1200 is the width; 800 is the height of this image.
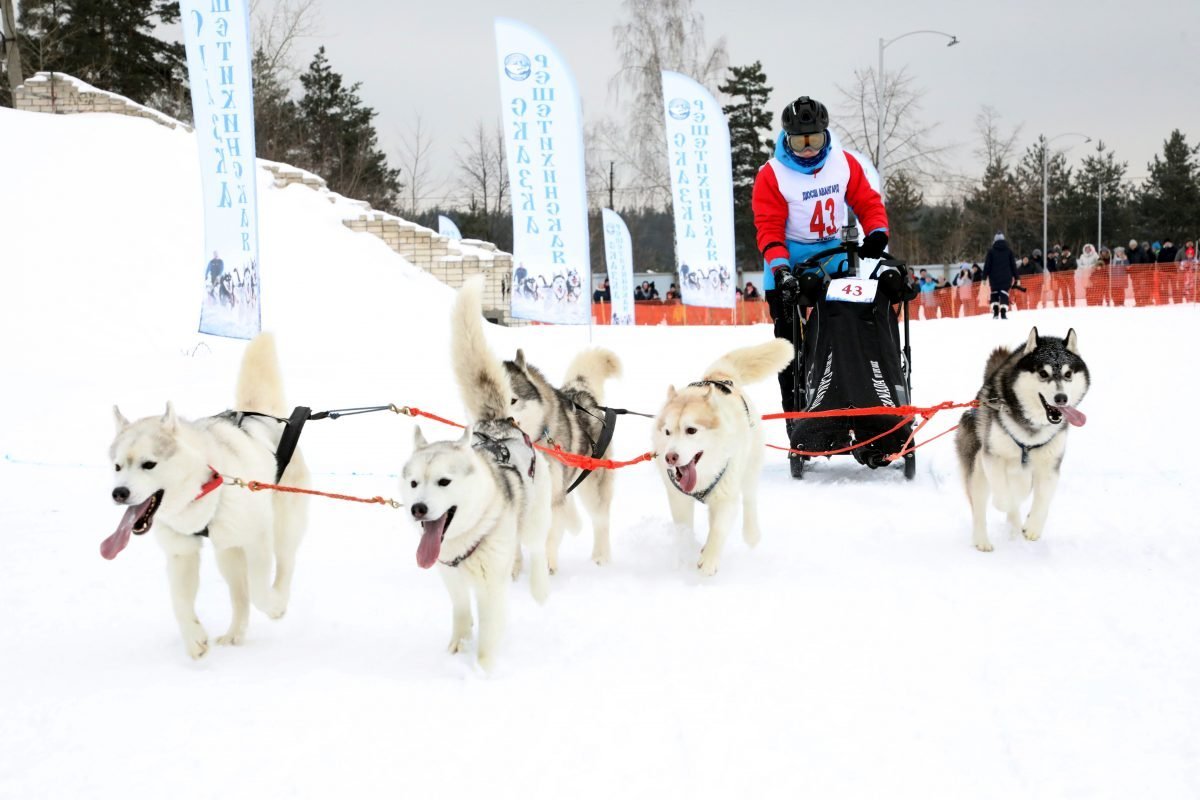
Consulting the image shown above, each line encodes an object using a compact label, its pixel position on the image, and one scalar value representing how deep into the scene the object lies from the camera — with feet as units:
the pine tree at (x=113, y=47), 94.94
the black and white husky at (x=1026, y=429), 12.66
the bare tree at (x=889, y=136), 110.11
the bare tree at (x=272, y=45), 89.51
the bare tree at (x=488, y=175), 125.80
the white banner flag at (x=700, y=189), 56.03
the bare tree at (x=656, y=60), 105.40
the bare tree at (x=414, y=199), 116.67
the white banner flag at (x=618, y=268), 75.15
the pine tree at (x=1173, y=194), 158.30
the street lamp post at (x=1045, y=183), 124.45
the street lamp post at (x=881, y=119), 80.84
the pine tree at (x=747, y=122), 133.08
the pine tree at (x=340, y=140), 112.88
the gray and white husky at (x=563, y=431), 13.15
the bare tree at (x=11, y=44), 76.38
